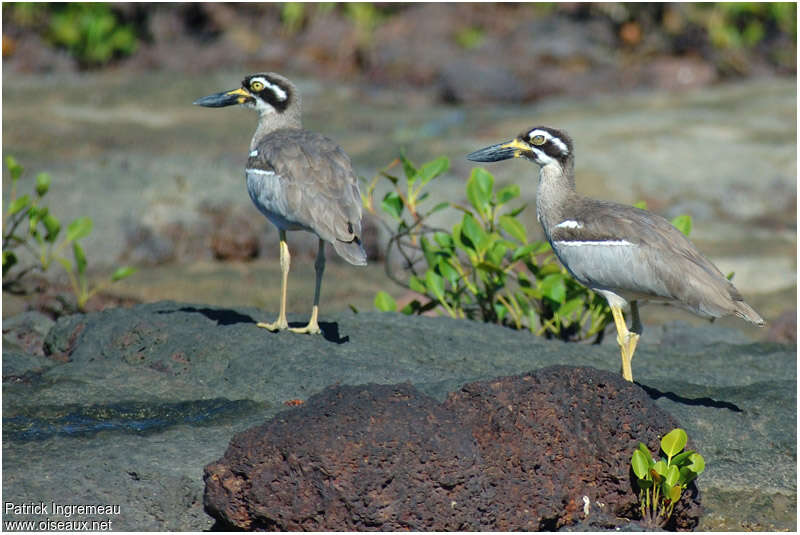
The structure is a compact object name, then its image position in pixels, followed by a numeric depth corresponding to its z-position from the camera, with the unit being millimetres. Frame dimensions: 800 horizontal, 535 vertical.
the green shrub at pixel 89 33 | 36875
